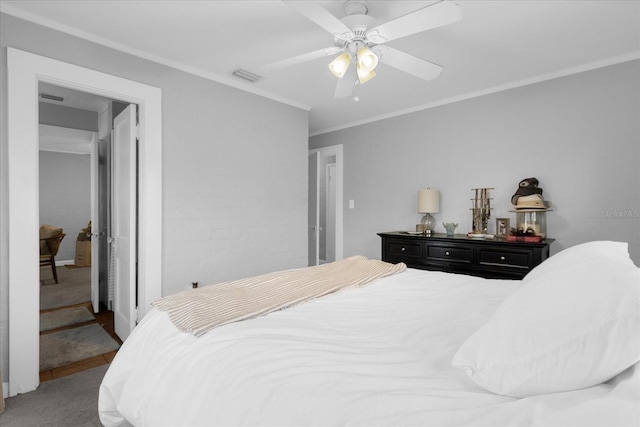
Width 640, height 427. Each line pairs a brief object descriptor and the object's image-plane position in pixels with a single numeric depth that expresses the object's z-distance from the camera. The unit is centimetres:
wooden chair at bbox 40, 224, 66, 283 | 506
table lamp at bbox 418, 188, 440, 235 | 379
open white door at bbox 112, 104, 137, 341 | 284
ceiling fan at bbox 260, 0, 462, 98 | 165
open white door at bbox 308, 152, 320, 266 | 523
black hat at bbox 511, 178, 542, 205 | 314
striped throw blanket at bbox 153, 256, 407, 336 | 136
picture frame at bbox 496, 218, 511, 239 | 335
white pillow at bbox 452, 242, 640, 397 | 70
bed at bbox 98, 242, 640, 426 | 70
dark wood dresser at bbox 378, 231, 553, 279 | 293
